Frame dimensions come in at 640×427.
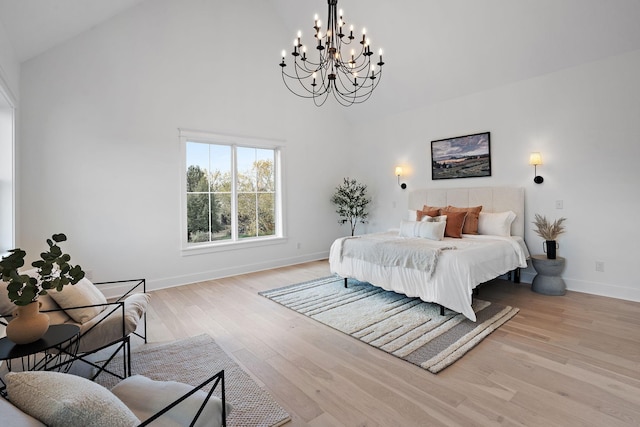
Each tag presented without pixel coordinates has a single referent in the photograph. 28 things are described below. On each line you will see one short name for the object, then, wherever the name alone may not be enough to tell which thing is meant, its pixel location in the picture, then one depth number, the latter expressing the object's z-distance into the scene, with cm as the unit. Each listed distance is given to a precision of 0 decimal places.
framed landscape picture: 472
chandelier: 518
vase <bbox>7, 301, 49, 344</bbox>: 151
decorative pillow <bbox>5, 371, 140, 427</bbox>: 81
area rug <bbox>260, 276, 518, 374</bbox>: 248
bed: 303
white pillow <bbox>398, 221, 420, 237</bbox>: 419
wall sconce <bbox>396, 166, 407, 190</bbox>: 571
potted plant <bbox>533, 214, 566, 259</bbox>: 384
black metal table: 148
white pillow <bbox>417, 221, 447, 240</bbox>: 399
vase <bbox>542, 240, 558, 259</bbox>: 383
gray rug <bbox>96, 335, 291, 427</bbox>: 178
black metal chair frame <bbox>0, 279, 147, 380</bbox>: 187
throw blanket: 317
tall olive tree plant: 620
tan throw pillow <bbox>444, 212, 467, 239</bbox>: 427
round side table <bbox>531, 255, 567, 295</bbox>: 377
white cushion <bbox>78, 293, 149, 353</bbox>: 194
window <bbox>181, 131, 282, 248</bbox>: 466
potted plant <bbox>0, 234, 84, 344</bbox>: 143
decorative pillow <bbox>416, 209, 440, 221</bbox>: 467
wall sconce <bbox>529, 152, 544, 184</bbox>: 413
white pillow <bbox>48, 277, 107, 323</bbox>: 204
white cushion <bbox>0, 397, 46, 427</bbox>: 73
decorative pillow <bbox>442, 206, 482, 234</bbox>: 440
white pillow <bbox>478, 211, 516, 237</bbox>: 423
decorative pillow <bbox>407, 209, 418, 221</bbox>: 510
